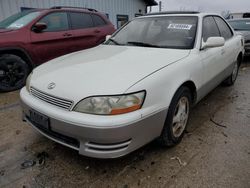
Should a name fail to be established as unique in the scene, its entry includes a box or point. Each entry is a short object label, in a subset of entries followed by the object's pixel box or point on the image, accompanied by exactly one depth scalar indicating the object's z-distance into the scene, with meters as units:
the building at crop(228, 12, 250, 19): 17.35
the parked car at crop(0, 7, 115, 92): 4.27
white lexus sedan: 1.82
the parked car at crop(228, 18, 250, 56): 7.40
